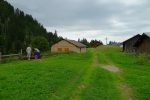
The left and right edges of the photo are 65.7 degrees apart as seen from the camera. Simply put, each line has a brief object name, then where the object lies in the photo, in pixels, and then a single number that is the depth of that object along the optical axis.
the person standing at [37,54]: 14.30
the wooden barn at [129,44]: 30.02
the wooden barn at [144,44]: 21.04
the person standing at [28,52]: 13.87
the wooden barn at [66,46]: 32.16
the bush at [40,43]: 36.44
